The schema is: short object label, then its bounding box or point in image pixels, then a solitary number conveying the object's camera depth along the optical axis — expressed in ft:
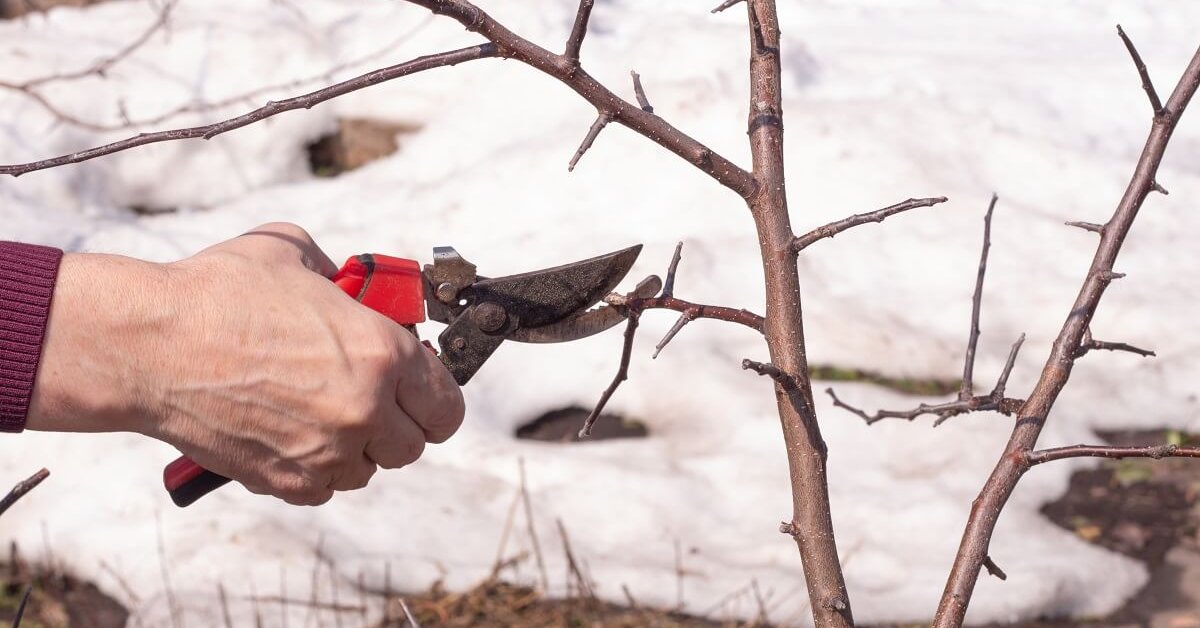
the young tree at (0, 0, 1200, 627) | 2.84
